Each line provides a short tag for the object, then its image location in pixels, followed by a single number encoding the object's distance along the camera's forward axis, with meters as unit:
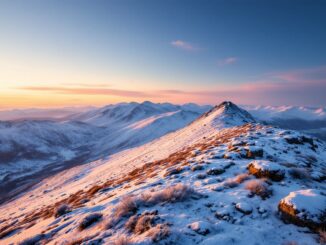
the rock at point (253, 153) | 13.23
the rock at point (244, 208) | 7.52
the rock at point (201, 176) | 11.31
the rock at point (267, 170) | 9.53
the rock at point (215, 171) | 11.45
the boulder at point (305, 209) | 6.44
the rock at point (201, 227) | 6.73
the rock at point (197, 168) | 12.62
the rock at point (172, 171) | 13.27
